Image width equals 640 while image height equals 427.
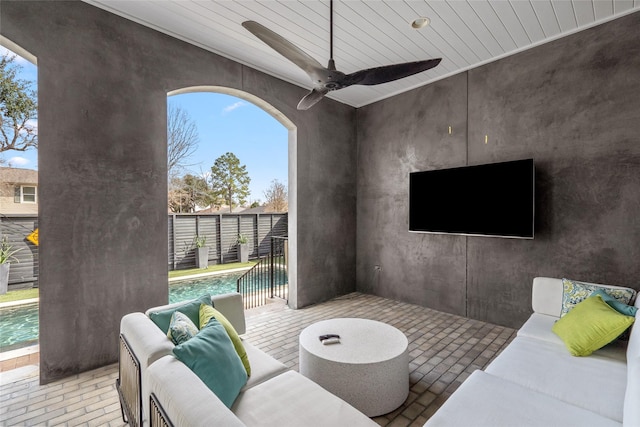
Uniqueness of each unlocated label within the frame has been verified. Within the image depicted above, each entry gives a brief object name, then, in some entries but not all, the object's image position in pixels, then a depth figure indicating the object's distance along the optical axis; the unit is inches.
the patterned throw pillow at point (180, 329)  64.4
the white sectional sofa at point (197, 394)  42.1
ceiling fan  79.0
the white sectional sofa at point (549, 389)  56.2
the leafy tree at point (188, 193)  385.1
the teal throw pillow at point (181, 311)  75.5
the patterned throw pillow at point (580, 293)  97.6
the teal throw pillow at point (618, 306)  86.6
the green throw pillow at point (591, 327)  81.6
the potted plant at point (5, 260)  187.3
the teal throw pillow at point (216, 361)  56.4
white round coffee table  80.4
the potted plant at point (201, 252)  313.3
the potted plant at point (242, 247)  349.1
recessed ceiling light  117.1
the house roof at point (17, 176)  213.8
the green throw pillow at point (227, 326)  71.1
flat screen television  132.9
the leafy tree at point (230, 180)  454.9
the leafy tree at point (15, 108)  163.3
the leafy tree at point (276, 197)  507.5
